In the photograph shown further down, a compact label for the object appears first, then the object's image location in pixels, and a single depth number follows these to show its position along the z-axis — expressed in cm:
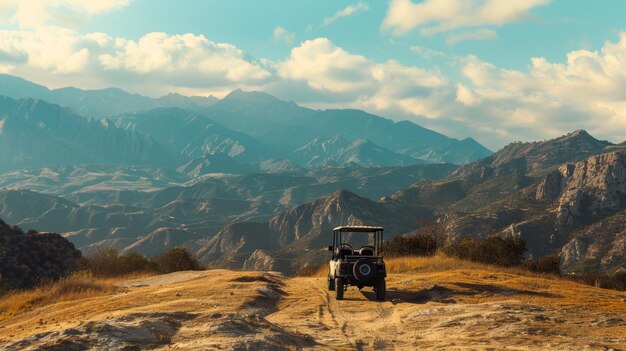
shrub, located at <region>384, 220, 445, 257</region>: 4734
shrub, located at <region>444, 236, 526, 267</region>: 4441
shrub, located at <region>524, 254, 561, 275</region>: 4572
